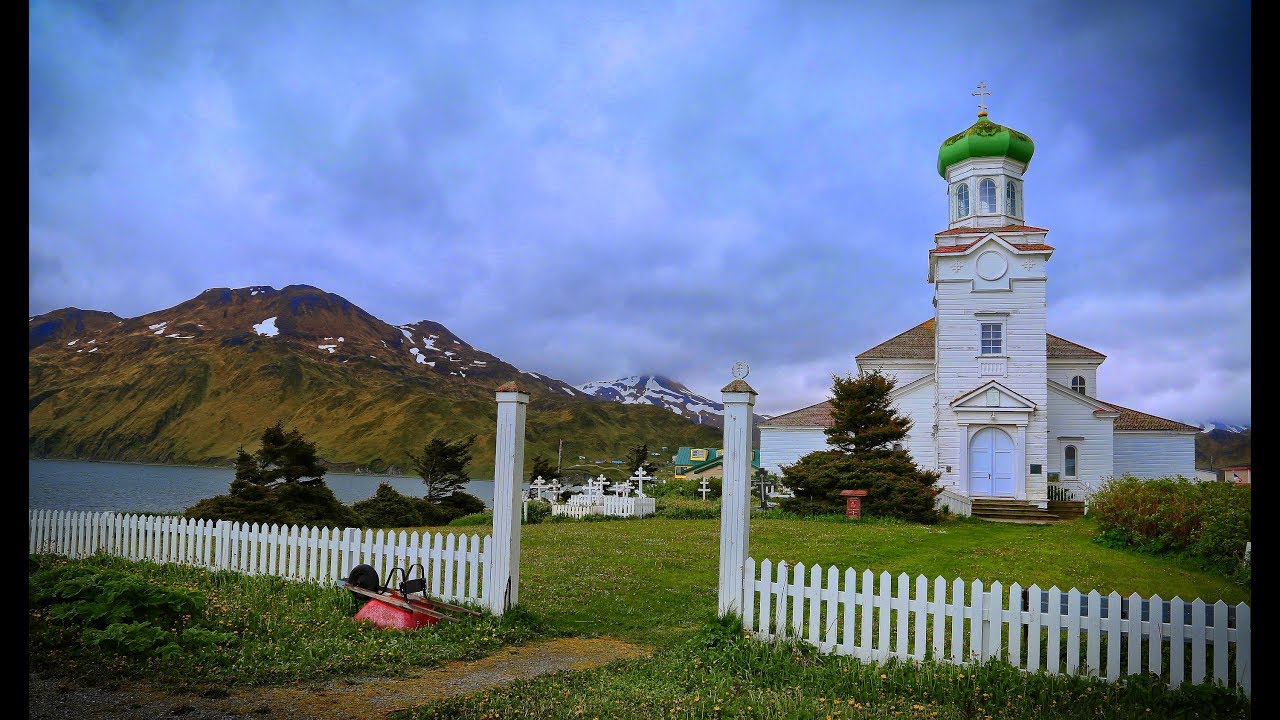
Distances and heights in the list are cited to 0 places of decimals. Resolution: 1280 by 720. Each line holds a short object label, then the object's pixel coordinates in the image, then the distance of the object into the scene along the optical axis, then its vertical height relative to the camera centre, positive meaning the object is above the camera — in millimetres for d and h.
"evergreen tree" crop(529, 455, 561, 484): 34281 -2218
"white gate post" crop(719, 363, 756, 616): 8414 -799
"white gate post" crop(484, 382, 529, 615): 9445 -1114
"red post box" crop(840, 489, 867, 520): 23545 -2321
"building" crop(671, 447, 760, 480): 48594 -2787
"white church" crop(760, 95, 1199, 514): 29625 +1904
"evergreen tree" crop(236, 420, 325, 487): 17766 -1121
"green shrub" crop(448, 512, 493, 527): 23875 -3201
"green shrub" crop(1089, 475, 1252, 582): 12664 -1598
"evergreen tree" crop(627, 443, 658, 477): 43212 -2136
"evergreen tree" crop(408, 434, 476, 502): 28562 -1794
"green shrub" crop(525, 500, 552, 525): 24922 -3064
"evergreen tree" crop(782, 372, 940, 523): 24122 -1232
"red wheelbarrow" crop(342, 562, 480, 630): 8719 -2190
